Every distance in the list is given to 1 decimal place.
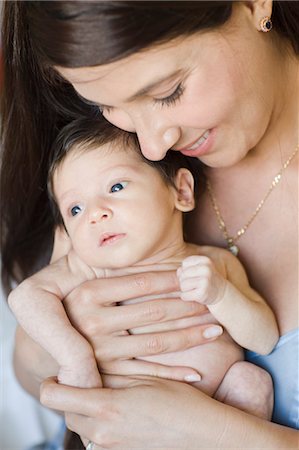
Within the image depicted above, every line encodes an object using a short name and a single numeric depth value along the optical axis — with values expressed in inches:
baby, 38.2
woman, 34.5
